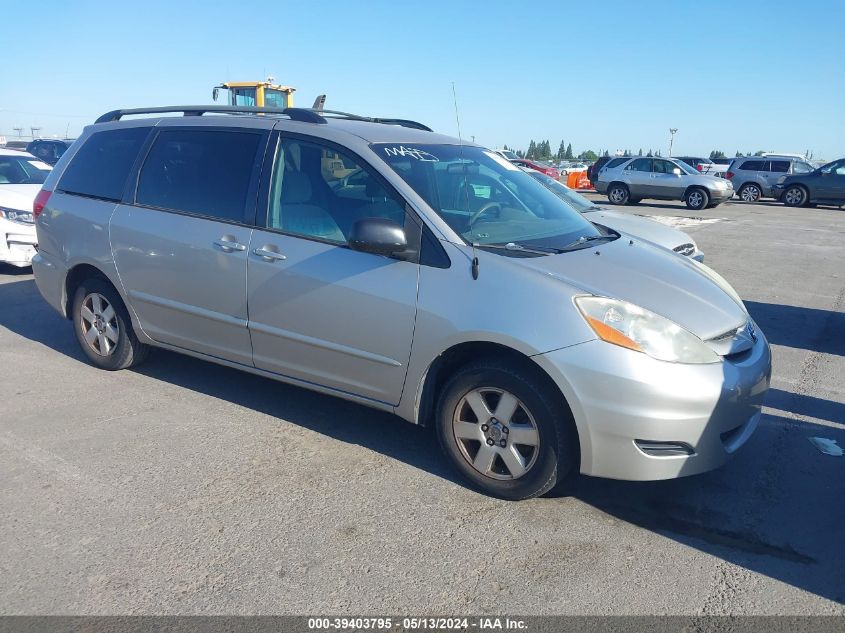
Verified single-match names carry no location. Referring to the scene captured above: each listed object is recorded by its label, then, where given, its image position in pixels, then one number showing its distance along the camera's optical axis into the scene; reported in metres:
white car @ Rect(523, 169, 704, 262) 8.81
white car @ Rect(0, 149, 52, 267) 9.28
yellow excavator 21.94
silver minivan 3.57
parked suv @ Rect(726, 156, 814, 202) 27.23
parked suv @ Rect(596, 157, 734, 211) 23.28
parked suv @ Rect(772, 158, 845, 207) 24.81
